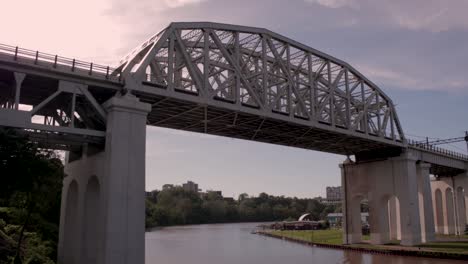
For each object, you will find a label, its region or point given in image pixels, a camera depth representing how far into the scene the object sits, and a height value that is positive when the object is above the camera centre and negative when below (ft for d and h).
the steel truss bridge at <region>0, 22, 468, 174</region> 108.68 +32.36
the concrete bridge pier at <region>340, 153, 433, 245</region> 215.10 +4.75
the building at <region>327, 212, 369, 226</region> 470.80 -12.95
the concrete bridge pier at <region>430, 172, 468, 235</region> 289.94 +1.29
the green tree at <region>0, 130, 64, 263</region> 94.27 +6.61
